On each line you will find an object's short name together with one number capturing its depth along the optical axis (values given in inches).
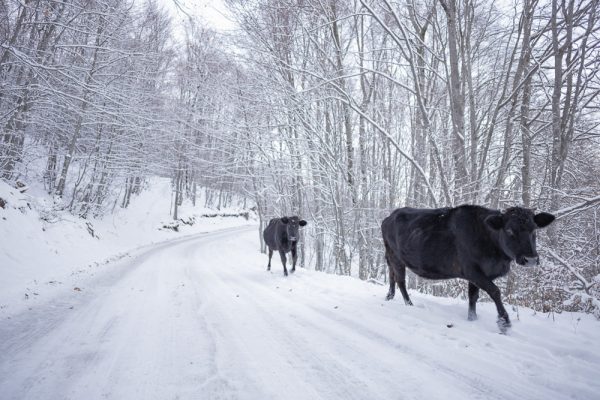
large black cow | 123.0
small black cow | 337.4
